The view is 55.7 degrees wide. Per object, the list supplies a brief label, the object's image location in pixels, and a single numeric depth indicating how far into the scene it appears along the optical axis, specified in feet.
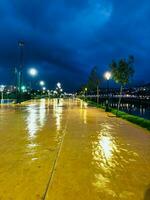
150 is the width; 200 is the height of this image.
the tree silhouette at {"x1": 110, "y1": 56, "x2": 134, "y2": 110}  42.77
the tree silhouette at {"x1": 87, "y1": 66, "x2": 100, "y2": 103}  96.87
